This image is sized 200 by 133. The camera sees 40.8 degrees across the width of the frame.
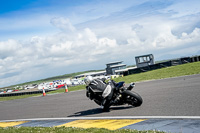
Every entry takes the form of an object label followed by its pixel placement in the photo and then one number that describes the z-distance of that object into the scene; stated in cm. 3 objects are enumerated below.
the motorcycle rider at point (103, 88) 891
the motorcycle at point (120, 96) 862
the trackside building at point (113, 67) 8560
